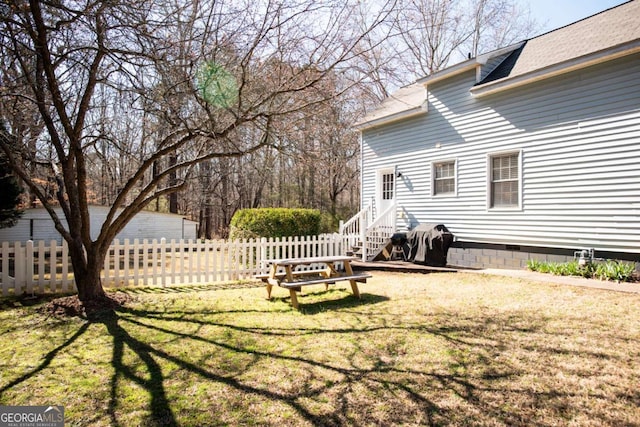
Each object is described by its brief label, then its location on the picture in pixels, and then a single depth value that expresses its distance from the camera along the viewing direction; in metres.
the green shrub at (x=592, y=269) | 7.30
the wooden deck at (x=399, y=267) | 9.62
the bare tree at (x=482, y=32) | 20.55
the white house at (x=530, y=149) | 7.70
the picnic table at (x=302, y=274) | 5.91
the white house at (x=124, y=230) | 16.56
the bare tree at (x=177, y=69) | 4.86
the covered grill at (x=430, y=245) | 10.35
